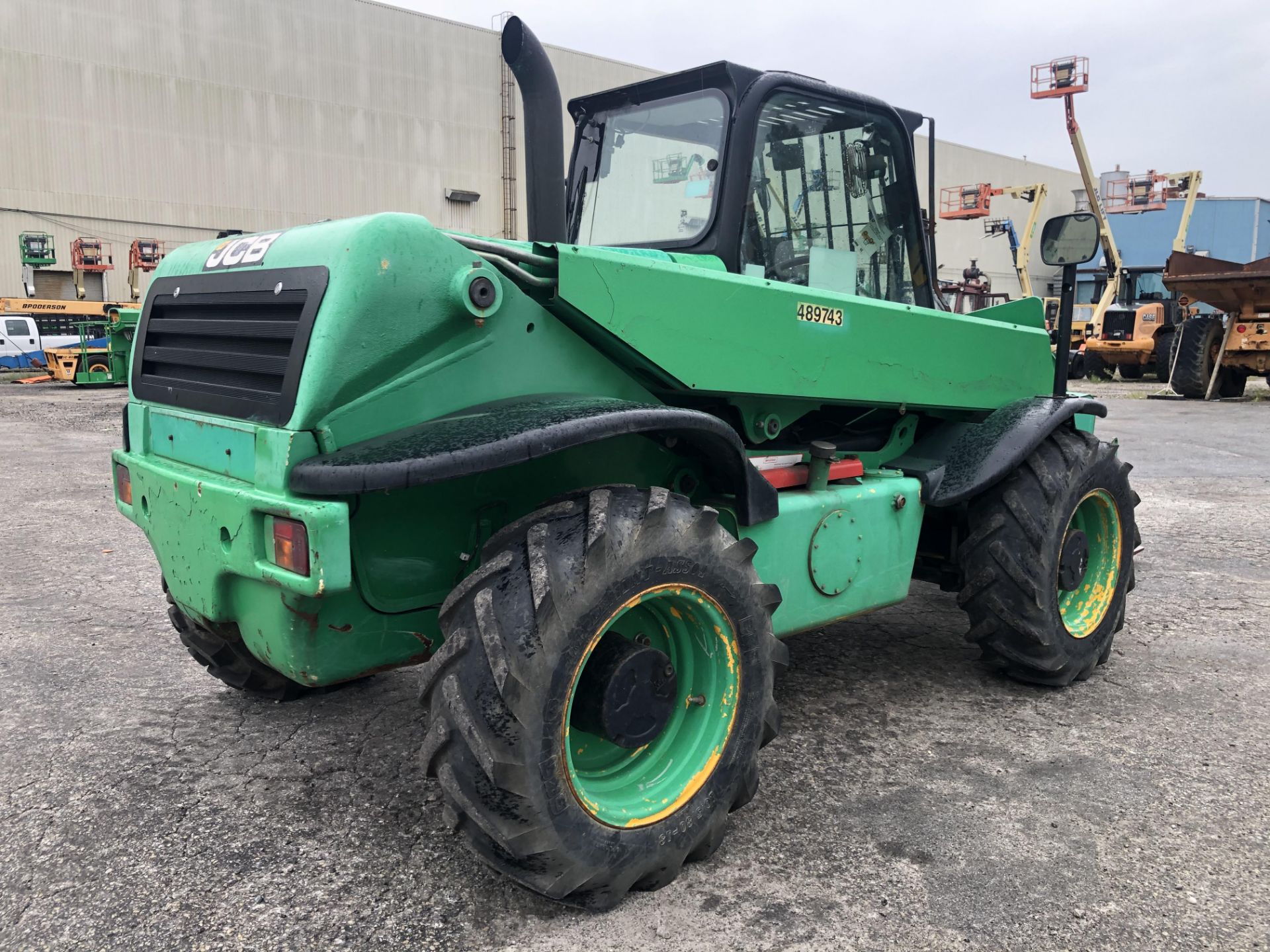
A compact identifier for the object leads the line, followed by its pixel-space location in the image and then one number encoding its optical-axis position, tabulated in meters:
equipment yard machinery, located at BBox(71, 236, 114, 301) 27.70
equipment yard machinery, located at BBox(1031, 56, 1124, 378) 23.59
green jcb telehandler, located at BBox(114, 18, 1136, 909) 2.35
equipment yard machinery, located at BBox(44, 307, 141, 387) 22.80
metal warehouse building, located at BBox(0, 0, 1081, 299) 28.84
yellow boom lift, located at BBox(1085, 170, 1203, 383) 22.02
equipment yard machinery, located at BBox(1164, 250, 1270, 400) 16.09
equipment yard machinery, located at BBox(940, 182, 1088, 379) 23.30
